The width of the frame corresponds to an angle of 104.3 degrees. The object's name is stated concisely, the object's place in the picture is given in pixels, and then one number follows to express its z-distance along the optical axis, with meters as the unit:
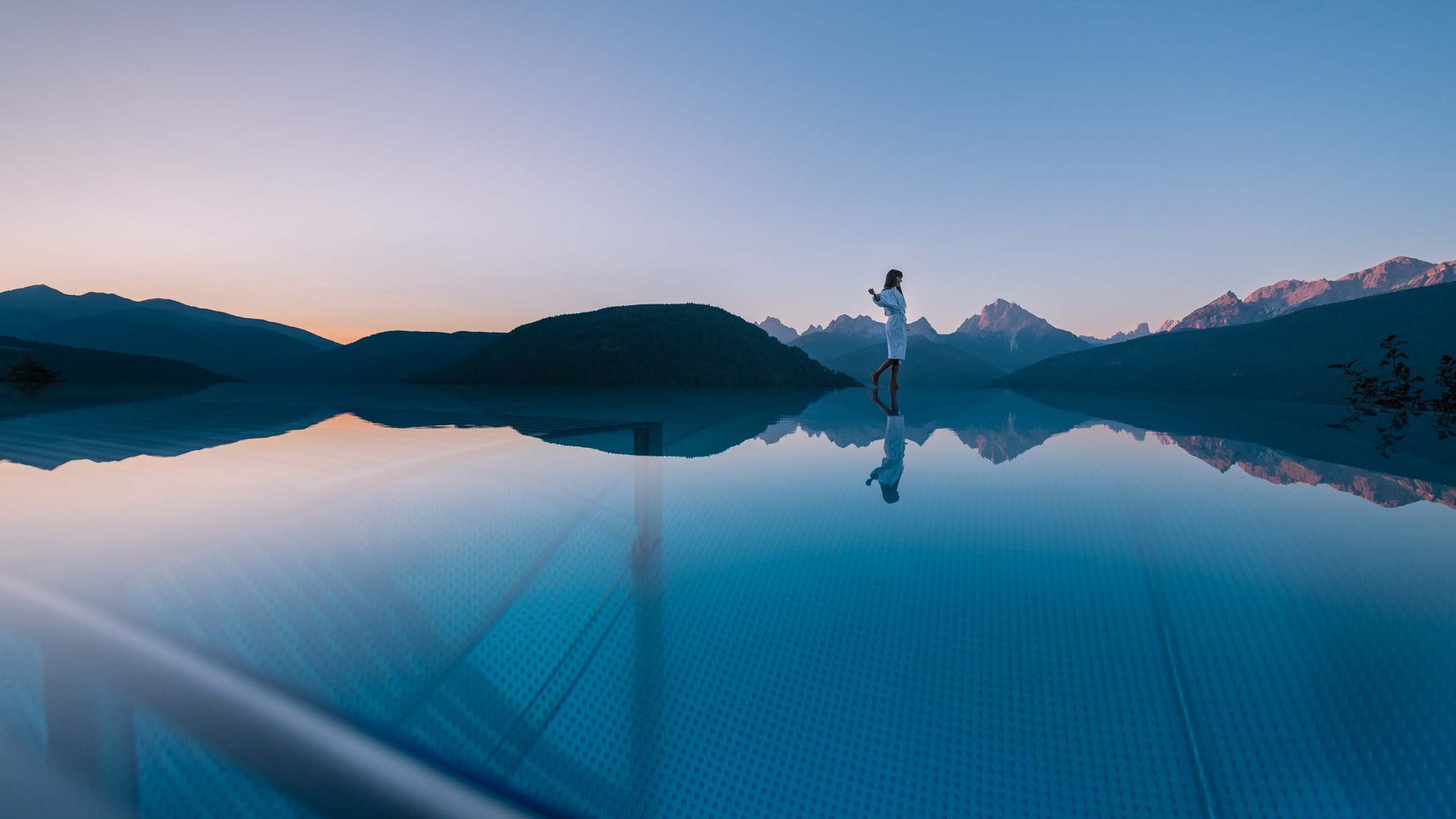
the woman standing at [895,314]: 13.85
